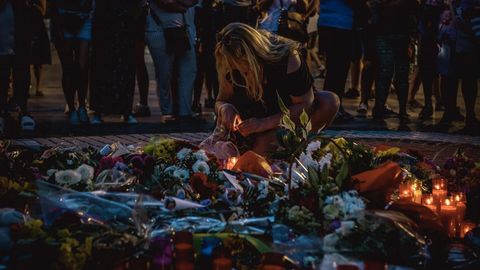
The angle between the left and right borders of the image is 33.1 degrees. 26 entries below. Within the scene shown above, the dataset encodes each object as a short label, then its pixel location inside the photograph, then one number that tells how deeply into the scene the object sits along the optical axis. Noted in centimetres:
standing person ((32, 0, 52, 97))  919
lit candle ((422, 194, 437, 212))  443
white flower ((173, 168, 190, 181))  438
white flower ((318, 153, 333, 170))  442
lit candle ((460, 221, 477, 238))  423
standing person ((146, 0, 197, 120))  902
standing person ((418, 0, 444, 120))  1001
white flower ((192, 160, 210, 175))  448
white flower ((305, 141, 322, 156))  493
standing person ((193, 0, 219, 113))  1001
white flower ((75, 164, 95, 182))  412
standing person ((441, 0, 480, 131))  875
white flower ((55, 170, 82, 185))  403
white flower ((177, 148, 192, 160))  471
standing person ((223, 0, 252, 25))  977
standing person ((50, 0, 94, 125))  828
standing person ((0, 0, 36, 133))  809
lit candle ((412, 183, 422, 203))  449
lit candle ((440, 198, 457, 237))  420
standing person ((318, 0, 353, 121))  916
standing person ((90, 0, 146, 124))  877
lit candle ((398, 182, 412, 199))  456
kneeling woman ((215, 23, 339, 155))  523
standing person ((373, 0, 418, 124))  913
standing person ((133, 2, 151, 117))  936
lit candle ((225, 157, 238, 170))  501
